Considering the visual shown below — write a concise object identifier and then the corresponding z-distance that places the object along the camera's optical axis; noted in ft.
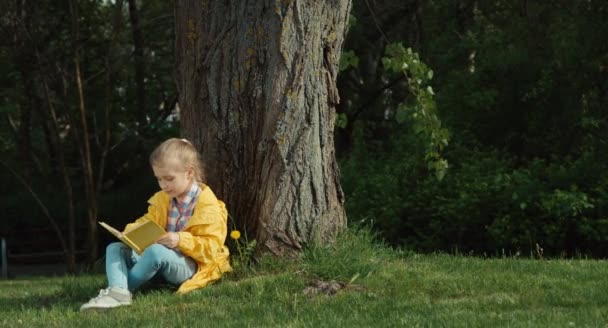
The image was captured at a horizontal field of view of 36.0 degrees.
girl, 20.15
